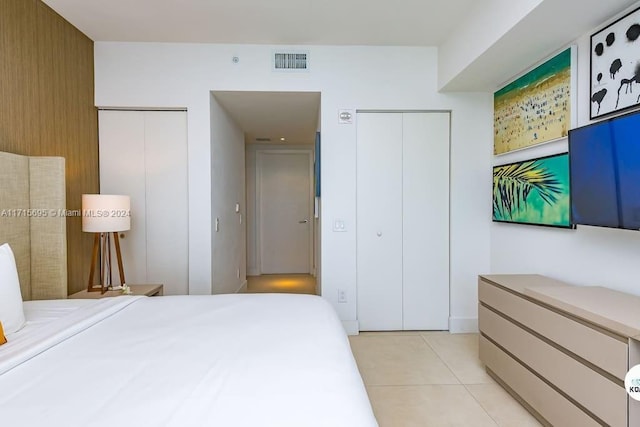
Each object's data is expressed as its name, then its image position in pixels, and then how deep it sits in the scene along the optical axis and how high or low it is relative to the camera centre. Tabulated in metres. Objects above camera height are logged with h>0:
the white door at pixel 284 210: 5.88 +0.05
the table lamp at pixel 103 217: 2.47 -0.03
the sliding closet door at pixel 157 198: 3.12 +0.15
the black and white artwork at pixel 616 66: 1.69 +0.80
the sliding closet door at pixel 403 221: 3.21 -0.09
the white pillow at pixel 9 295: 1.49 -0.39
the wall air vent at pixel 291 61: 3.07 +1.43
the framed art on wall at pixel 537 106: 2.16 +0.80
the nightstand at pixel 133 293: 2.46 -0.62
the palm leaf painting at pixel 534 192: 2.18 +0.15
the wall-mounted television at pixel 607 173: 1.52 +0.20
